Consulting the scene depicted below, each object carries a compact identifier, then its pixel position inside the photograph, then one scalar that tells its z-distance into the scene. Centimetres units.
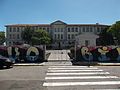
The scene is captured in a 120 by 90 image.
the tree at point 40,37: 3655
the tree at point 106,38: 3856
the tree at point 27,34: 3868
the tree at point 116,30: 3507
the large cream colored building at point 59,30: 4273
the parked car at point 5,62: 763
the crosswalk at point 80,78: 462
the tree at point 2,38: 4573
